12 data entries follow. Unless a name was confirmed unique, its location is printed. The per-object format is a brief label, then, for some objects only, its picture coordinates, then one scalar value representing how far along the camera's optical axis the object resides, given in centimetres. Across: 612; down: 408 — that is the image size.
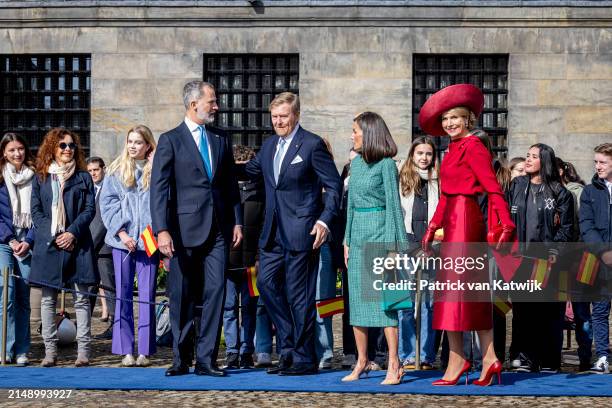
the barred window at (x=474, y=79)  1898
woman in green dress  893
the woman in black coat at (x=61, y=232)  1012
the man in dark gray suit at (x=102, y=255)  1293
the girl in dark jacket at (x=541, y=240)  994
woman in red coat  853
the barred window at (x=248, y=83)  1912
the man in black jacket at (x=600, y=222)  995
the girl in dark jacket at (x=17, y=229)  1034
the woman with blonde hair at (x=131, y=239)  1020
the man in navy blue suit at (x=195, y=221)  909
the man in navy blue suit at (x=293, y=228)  922
